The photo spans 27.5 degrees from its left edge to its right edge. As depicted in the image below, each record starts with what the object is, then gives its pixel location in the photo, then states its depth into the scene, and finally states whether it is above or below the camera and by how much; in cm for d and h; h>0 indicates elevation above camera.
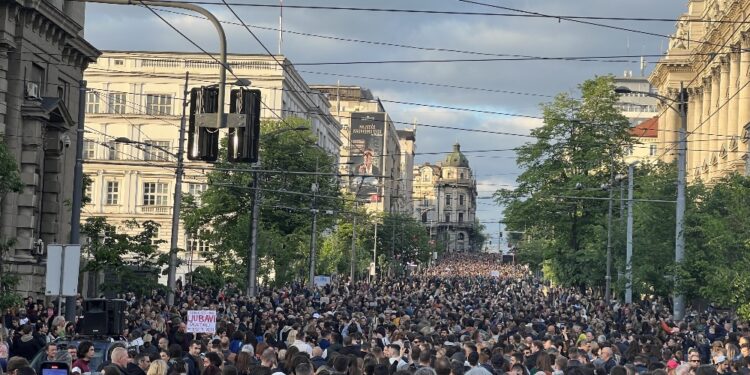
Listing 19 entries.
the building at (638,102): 17748 +1939
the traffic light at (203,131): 1744 +127
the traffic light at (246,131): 1723 +126
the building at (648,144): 13470 +1129
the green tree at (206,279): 5944 -144
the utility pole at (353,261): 9106 -83
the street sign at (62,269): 2570 -56
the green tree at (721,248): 3903 +45
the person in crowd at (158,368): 1484 -124
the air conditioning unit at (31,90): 4325 +407
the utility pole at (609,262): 6214 -14
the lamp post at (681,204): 4209 +164
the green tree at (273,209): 6819 +172
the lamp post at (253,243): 5219 +2
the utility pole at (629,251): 5606 +31
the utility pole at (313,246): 6669 +0
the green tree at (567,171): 7806 +451
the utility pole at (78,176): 3319 +134
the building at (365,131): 17950 +1451
